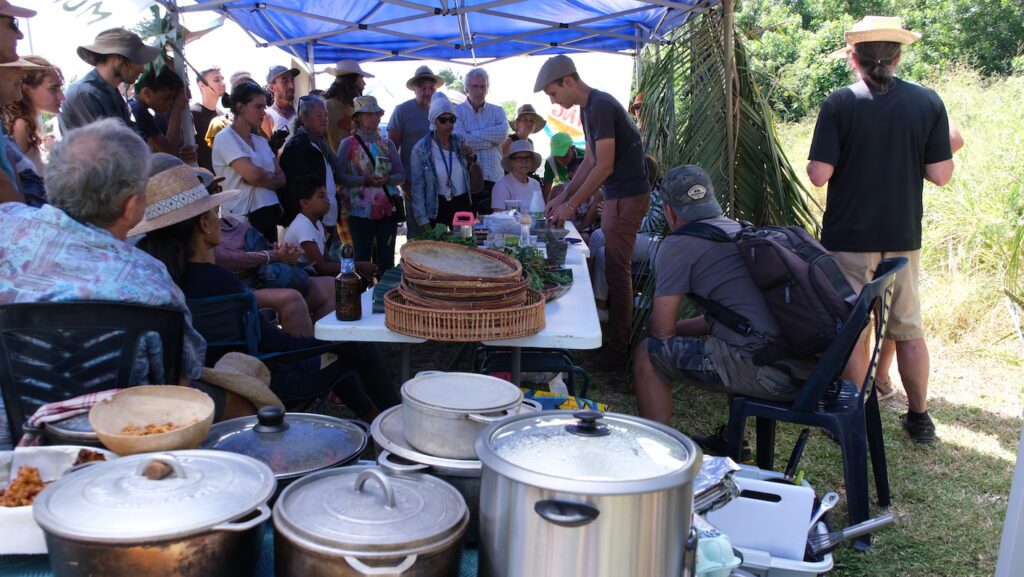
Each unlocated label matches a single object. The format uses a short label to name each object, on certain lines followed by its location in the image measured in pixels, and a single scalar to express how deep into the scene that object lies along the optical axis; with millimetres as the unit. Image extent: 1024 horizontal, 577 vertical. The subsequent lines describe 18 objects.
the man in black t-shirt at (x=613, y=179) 4891
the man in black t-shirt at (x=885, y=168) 3582
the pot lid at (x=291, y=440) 1564
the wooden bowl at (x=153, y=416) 1435
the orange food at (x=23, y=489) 1333
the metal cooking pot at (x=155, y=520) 1078
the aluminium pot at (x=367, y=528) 1108
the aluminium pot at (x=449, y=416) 1475
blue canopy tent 7621
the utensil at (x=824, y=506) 2293
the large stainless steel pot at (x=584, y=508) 1106
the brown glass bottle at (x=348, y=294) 2584
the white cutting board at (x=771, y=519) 2113
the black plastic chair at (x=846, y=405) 2615
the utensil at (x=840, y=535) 2205
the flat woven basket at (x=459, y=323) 2301
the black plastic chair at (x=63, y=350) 1812
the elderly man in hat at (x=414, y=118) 7121
